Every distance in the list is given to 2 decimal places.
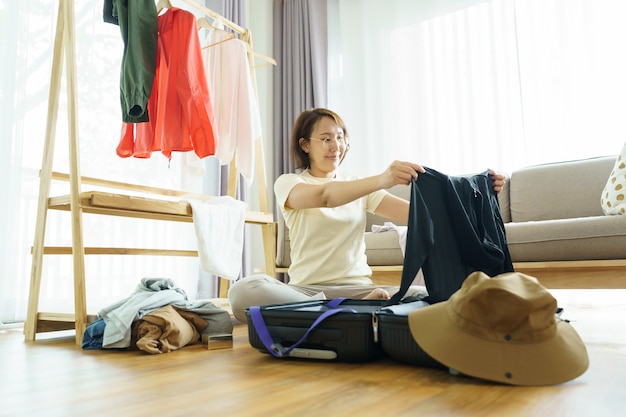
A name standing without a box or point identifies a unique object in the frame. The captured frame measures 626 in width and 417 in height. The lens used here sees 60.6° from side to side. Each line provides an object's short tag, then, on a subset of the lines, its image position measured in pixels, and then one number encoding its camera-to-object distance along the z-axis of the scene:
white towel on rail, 2.17
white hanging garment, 2.60
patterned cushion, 2.25
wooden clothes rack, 1.79
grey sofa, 2.14
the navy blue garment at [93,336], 1.63
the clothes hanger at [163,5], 2.32
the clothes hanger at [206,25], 2.58
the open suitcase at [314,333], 1.22
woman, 1.70
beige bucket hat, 0.95
